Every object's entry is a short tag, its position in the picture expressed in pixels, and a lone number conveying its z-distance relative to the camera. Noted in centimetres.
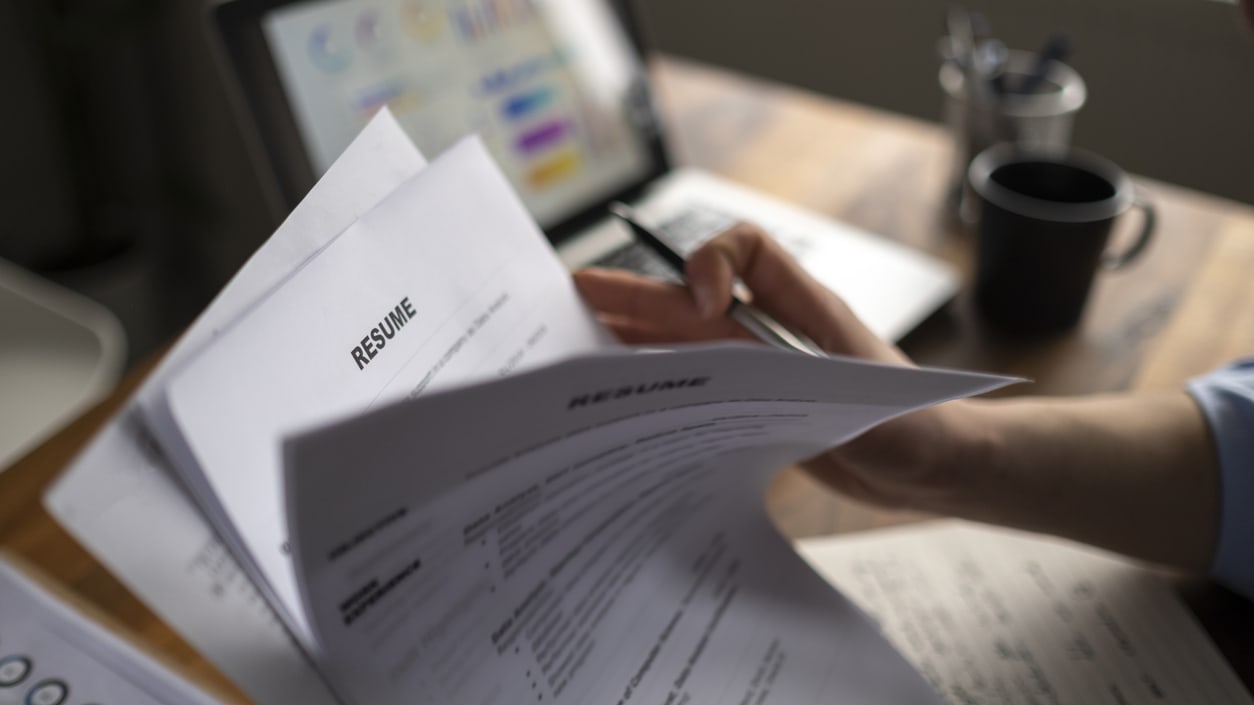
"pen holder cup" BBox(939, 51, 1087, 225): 76
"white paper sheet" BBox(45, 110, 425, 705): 22
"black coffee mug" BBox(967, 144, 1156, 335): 60
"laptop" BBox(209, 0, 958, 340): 61
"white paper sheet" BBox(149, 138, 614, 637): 24
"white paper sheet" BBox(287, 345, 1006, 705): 22
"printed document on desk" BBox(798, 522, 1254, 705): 39
